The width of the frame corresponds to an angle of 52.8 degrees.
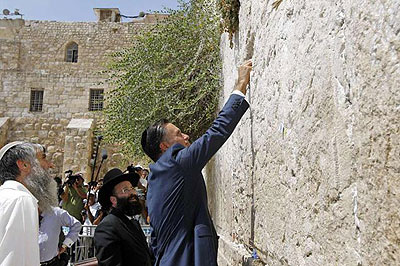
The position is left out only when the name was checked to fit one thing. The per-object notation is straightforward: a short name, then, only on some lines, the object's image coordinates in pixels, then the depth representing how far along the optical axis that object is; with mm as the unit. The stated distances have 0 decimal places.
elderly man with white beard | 2256
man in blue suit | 2301
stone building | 17812
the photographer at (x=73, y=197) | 7914
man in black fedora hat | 3131
